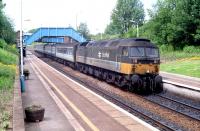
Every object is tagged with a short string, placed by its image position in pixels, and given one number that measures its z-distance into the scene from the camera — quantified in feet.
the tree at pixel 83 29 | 448.65
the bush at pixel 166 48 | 205.77
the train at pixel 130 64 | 81.97
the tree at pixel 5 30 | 229.00
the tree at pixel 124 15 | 355.68
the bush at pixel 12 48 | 250.96
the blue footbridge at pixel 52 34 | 266.57
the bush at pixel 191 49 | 182.57
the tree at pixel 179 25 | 189.37
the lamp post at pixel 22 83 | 80.74
